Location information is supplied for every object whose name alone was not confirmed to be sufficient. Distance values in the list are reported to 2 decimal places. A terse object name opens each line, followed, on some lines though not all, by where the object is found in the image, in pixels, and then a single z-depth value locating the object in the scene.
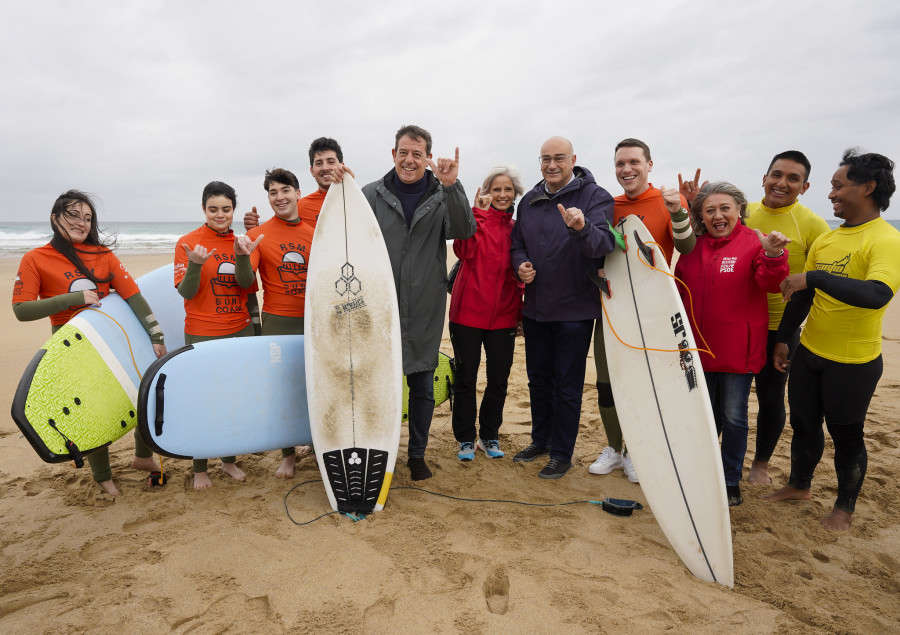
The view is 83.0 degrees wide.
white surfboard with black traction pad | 2.84
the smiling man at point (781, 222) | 2.86
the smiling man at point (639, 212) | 2.73
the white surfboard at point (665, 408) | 2.25
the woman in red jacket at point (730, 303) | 2.60
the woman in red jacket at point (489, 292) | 3.17
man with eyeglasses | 2.99
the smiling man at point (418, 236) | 2.90
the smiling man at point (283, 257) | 3.06
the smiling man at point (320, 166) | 3.46
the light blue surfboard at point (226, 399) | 2.69
